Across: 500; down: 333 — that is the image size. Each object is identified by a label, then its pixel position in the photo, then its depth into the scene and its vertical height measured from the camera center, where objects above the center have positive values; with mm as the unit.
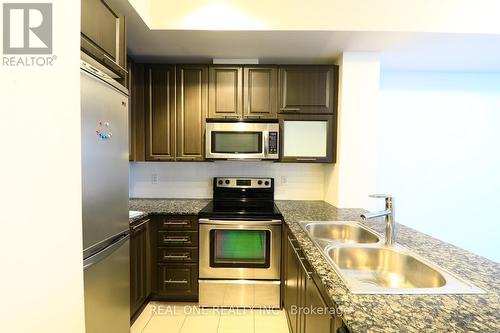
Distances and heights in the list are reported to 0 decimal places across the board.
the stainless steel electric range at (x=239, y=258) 2273 -954
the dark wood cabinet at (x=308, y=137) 2566 +235
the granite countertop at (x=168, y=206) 2299 -503
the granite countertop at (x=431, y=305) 725 -499
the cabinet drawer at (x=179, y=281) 2314 -1189
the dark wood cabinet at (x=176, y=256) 2314 -955
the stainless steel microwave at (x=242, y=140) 2479 +191
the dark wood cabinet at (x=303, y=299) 1014 -771
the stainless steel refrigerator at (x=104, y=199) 1170 -231
